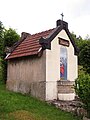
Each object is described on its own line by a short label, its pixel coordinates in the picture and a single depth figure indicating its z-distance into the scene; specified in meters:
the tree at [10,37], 10.57
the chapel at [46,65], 7.23
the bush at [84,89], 5.50
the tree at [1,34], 11.54
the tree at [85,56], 12.02
